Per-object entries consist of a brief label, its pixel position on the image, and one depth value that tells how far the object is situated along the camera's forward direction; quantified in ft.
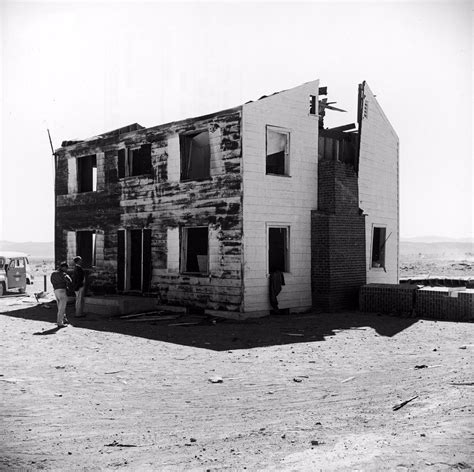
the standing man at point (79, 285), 53.98
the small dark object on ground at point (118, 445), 19.10
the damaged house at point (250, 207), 52.90
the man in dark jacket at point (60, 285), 47.24
